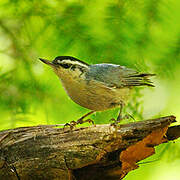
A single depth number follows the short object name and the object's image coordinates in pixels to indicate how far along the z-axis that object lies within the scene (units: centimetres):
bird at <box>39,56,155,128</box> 395
